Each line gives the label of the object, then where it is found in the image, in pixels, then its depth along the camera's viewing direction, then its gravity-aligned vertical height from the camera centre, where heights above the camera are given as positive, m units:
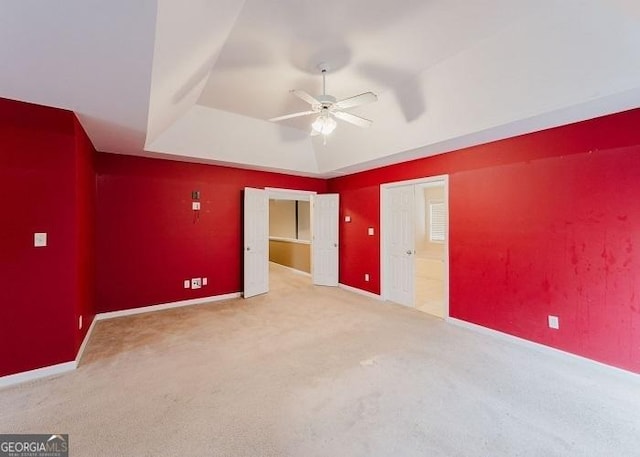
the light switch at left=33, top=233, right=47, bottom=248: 2.56 -0.10
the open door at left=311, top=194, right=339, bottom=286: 6.16 -0.23
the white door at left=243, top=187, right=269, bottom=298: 5.24 -0.25
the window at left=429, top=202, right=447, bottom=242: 7.87 +0.22
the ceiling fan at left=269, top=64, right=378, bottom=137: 2.73 +1.28
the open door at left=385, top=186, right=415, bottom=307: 4.75 -0.26
